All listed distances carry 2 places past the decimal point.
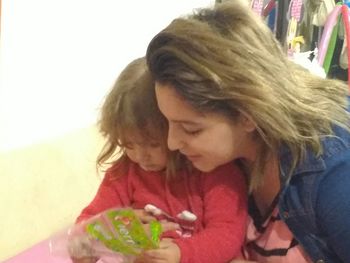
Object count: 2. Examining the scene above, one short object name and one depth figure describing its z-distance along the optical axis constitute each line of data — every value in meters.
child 0.97
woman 0.83
